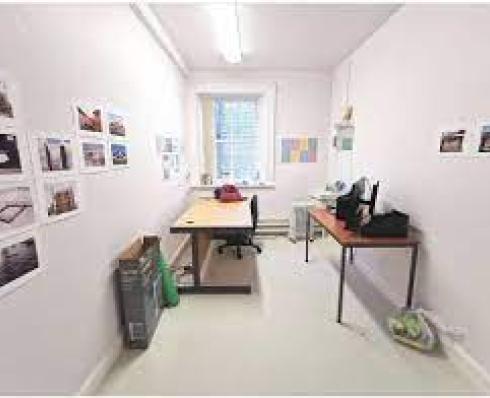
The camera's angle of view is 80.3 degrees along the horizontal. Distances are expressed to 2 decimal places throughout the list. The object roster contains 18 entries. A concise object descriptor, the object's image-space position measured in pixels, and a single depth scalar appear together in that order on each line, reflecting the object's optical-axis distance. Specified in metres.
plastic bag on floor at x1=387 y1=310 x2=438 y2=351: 2.07
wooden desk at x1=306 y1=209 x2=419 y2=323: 2.28
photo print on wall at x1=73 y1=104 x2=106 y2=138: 1.70
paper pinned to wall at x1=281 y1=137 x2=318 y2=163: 4.88
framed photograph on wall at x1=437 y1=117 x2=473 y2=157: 1.88
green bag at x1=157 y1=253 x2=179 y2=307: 2.68
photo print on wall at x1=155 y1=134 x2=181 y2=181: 3.30
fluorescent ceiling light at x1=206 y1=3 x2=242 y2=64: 2.54
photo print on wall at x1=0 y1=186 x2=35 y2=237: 1.15
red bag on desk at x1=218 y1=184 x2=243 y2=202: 4.23
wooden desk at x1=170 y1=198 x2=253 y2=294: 2.79
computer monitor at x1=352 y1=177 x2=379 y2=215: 2.73
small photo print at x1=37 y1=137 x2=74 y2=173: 1.39
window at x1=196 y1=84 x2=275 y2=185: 4.82
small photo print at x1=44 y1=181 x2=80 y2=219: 1.42
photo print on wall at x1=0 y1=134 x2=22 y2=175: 1.15
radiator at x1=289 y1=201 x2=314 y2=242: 4.64
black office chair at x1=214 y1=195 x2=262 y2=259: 3.96
